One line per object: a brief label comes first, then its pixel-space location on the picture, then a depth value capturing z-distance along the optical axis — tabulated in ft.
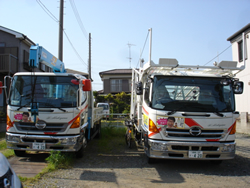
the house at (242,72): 44.39
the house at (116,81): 95.26
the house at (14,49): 48.37
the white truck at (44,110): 18.84
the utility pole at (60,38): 39.52
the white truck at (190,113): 17.38
